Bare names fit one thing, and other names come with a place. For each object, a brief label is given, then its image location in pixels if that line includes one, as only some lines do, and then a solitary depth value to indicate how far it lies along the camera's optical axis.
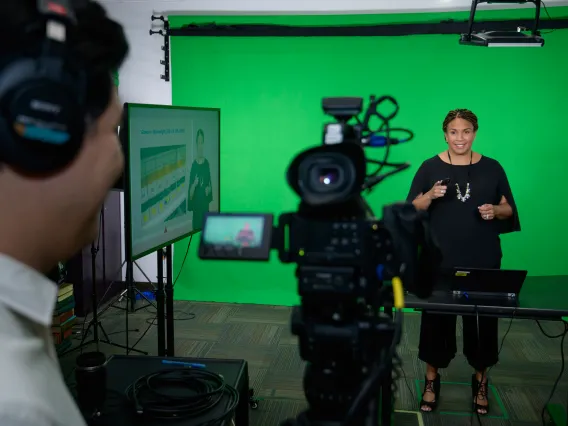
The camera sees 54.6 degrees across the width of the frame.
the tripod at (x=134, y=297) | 4.41
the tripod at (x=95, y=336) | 3.32
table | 2.19
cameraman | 0.50
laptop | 2.28
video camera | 1.04
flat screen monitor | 2.07
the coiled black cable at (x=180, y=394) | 1.25
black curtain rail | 4.08
